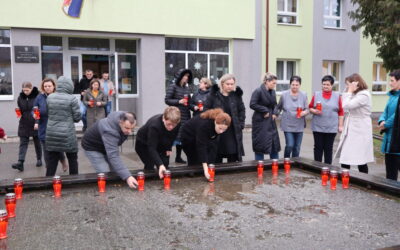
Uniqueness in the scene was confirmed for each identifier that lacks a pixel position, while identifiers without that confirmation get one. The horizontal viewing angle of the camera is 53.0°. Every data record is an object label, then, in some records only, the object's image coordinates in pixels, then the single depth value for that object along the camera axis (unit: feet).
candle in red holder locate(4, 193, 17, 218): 10.44
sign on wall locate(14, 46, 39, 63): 37.11
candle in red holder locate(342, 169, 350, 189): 13.75
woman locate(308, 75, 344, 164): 21.89
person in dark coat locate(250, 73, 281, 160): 21.45
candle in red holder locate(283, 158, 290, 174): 16.22
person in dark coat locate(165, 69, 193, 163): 26.50
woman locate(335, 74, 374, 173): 19.53
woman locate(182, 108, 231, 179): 14.80
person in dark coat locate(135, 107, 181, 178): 14.44
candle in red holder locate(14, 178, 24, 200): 12.32
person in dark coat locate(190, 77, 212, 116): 25.54
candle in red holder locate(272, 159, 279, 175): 15.84
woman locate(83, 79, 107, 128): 30.30
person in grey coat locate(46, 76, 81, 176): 19.17
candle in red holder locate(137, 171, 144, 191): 13.29
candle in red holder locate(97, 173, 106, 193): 13.03
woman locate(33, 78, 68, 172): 22.04
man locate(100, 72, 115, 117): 38.45
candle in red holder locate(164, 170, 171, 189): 13.64
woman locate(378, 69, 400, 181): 17.51
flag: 38.37
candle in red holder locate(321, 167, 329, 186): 14.01
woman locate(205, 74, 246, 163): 18.90
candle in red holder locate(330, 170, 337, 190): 13.52
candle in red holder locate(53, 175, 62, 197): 12.61
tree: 38.63
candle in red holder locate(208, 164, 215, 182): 14.34
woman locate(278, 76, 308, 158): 22.67
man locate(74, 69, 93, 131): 36.00
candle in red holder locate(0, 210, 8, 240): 8.95
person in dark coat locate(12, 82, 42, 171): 25.02
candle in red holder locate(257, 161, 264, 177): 15.47
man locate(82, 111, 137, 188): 13.83
